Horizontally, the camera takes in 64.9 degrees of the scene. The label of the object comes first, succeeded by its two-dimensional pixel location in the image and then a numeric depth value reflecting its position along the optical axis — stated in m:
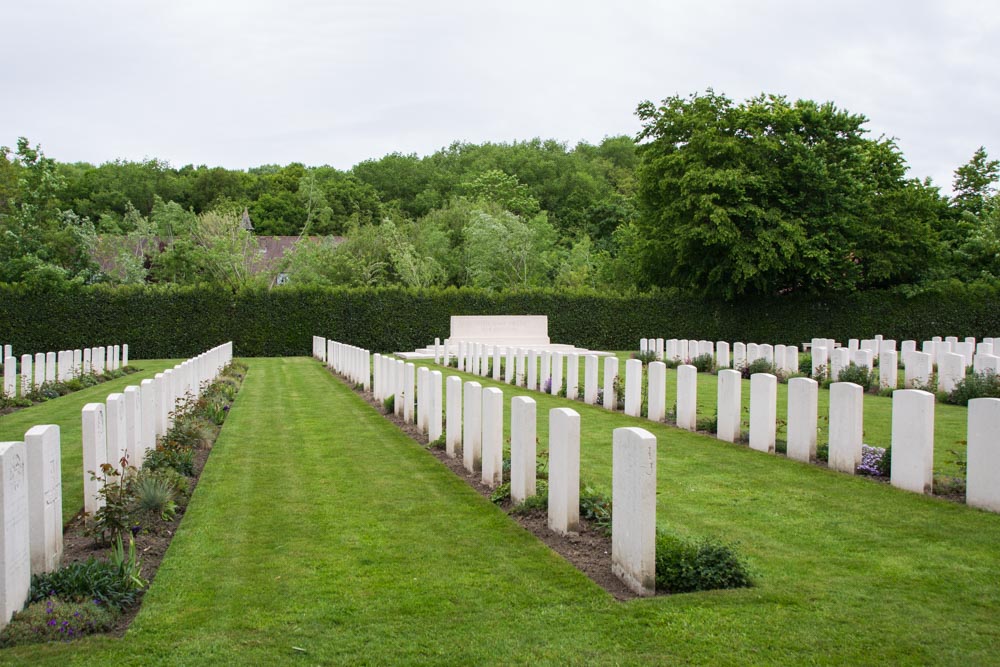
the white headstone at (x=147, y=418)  8.01
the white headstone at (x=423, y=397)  10.56
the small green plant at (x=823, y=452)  8.62
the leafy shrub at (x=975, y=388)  12.77
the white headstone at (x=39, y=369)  18.77
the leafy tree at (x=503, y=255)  48.28
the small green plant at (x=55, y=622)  4.10
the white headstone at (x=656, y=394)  11.62
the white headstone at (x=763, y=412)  9.16
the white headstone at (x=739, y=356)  19.28
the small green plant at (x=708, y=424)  10.70
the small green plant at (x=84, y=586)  4.57
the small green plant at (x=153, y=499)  6.42
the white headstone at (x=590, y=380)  14.00
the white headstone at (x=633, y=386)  12.12
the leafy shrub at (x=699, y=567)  4.73
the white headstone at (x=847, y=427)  7.95
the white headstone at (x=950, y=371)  13.89
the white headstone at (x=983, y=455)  6.36
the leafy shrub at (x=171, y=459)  7.85
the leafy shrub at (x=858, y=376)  15.96
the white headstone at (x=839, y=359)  17.13
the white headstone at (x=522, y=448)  6.60
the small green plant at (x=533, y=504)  6.55
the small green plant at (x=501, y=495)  7.09
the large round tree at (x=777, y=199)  29.19
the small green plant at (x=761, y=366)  18.14
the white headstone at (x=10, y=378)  16.89
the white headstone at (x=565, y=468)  5.80
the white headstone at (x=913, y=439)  7.01
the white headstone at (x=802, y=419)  8.50
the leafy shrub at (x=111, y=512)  5.71
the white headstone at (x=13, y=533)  4.08
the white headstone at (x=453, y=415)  9.26
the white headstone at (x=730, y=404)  9.81
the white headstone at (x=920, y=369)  15.13
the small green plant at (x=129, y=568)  4.82
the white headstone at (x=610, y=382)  13.15
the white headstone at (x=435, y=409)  10.11
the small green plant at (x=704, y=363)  20.62
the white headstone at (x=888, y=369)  15.79
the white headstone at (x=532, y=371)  16.94
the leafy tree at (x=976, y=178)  39.12
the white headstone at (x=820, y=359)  17.59
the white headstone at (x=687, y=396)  10.70
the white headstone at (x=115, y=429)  6.55
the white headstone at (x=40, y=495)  4.86
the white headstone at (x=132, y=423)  7.32
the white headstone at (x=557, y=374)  15.69
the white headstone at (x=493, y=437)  7.56
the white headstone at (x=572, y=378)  14.86
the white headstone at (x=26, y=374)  18.19
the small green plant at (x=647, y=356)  22.89
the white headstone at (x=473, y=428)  8.32
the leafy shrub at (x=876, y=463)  7.79
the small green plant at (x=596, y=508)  5.96
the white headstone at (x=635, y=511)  4.68
